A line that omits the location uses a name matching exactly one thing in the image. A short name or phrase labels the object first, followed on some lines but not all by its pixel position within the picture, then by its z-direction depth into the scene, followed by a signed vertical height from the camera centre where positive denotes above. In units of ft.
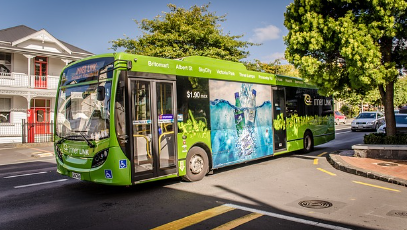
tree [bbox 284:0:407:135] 31.42 +8.17
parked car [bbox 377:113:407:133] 56.90 -1.38
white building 77.41 +12.69
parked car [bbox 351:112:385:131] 83.94 -0.99
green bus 21.48 +0.30
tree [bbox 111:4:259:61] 75.87 +20.68
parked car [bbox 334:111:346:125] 129.70 -0.36
